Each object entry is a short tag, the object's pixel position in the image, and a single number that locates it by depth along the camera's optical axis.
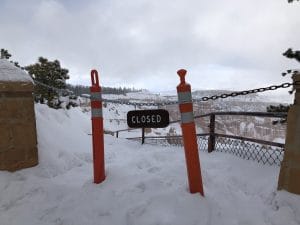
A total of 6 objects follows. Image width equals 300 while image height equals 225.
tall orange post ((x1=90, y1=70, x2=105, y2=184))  2.31
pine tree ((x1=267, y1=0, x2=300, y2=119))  3.95
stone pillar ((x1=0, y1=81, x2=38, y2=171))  2.57
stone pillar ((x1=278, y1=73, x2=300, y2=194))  2.03
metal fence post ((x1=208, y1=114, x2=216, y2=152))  3.83
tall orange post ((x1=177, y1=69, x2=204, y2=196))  2.01
